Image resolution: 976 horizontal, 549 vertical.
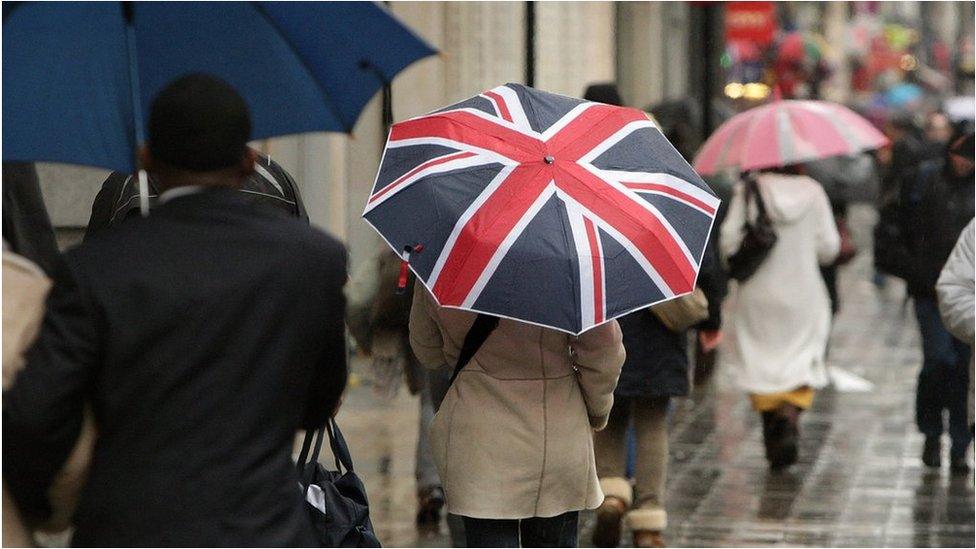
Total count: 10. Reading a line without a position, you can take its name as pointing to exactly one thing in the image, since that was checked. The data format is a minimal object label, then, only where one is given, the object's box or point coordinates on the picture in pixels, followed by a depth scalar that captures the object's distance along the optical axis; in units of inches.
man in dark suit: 255.0
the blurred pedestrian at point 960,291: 502.6
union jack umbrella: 387.9
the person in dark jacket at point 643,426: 610.2
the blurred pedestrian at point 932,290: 759.1
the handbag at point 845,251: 920.3
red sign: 2406.6
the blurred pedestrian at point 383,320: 578.2
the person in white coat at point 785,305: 778.2
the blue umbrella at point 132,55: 282.8
